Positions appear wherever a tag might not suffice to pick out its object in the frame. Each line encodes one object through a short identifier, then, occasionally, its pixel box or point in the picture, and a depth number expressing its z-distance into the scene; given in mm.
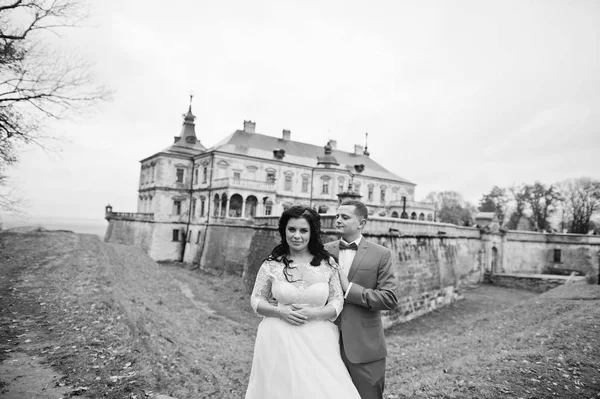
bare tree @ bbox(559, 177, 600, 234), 41906
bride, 2619
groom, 3076
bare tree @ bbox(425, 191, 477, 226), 63938
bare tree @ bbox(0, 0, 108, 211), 6746
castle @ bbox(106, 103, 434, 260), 30688
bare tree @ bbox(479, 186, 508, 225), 54469
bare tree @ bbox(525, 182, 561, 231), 44906
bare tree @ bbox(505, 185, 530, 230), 48062
